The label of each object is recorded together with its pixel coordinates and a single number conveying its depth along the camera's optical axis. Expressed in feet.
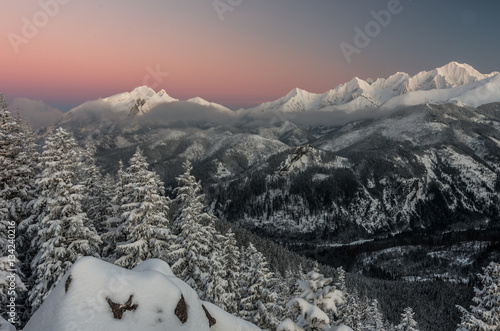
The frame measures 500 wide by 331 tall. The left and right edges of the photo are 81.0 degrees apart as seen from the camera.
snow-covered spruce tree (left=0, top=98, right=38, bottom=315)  72.96
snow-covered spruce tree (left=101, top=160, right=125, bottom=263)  82.53
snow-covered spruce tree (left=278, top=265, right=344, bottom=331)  46.62
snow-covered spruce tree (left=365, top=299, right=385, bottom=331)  131.04
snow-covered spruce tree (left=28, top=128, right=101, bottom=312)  62.95
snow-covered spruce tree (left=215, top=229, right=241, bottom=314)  96.94
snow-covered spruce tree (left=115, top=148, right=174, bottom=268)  72.95
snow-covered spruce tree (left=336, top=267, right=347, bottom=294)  121.82
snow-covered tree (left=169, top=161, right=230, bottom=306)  82.33
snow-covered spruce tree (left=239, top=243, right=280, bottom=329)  86.90
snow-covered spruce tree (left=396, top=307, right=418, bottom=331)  89.76
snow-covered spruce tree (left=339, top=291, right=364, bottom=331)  107.86
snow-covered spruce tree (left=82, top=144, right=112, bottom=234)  98.14
